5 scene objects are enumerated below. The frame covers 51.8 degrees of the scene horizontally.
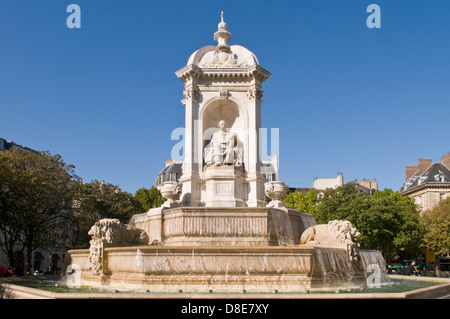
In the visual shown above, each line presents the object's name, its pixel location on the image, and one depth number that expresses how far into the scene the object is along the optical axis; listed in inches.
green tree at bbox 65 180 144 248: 1627.7
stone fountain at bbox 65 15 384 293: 571.2
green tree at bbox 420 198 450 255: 2130.9
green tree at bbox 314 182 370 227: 1980.9
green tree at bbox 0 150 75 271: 1294.3
